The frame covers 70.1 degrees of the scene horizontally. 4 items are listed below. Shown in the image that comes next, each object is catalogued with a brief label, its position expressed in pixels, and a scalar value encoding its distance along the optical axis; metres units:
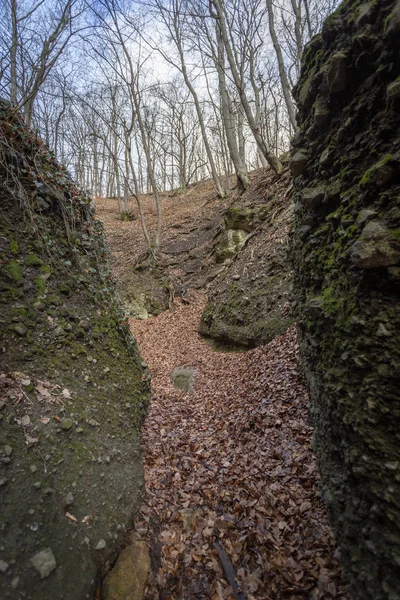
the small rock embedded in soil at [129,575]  2.55
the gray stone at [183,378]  6.99
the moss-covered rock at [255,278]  7.71
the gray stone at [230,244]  11.77
